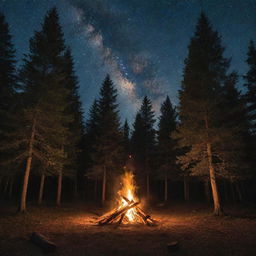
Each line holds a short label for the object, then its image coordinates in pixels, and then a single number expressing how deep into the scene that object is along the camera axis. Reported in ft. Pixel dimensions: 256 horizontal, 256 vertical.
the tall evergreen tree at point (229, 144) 43.84
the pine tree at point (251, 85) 60.59
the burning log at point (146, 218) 37.89
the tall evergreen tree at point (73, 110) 72.90
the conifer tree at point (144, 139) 99.81
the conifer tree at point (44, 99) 47.34
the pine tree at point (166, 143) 88.48
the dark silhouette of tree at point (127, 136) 134.56
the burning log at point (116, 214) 38.14
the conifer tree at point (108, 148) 81.30
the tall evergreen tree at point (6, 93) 46.65
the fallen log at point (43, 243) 19.71
